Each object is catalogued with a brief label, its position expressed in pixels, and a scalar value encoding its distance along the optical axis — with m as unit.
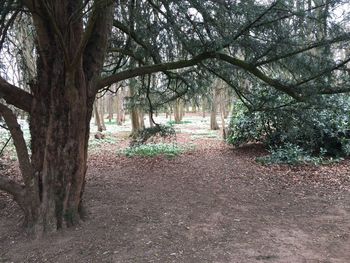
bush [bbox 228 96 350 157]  5.42
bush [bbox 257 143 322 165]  8.86
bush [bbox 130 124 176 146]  7.14
